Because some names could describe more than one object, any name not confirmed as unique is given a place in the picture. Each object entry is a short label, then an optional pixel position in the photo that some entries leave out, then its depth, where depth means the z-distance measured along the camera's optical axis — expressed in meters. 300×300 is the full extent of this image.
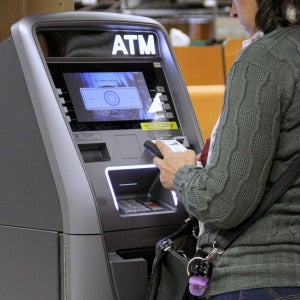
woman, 2.46
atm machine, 2.84
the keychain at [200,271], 2.54
